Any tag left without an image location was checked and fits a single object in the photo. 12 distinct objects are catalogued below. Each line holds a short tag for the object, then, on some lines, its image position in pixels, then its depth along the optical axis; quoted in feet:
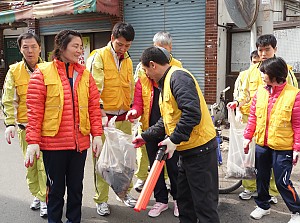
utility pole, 13.23
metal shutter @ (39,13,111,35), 31.12
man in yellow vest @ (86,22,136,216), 11.41
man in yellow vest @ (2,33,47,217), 11.20
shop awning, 27.12
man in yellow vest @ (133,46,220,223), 7.97
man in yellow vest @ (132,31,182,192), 13.00
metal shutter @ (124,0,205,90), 26.53
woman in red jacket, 9.37
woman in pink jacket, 10.16
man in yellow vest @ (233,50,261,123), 12.96
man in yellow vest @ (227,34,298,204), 11.98
